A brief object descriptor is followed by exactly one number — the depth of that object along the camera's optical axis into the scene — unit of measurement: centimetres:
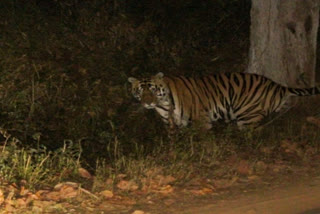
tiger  1549
